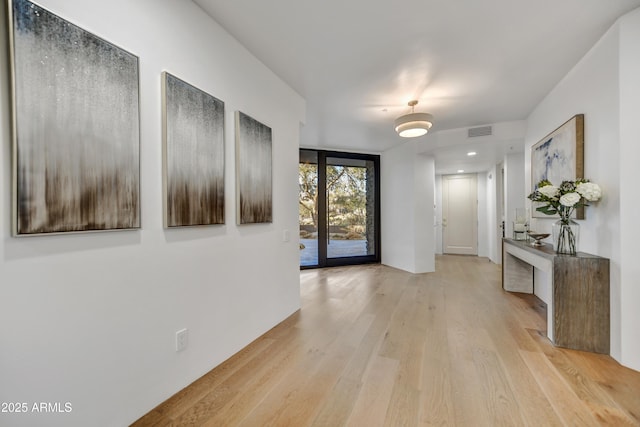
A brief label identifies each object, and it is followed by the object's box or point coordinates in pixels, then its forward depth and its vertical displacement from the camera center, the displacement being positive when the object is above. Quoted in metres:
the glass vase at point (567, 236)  2.40 -0.25
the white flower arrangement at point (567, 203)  2.17 +0.04
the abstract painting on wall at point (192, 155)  1.60 +0.37
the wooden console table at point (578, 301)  2.12 -0.74
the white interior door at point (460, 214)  7.11 -0.13
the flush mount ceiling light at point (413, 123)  3.19 +1.03
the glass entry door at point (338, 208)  5.54 +0.04
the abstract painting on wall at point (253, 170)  2.20 +0.35
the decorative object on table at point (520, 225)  3.62 -0.22
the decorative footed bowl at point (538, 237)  3.03 -0.32
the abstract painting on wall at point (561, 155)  2.46 +0.56
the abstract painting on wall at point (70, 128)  1.01 +0.36
